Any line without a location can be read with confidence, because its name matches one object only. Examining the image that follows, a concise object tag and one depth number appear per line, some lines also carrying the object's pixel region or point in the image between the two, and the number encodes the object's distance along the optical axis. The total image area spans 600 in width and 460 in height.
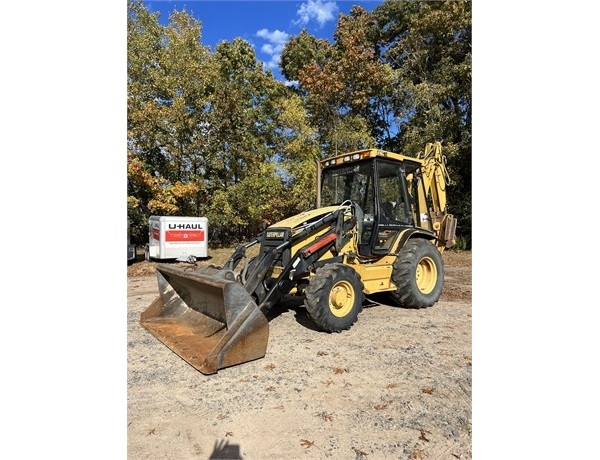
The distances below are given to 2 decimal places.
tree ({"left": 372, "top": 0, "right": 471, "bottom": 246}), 13.16
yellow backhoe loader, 3.78
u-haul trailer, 11.12
